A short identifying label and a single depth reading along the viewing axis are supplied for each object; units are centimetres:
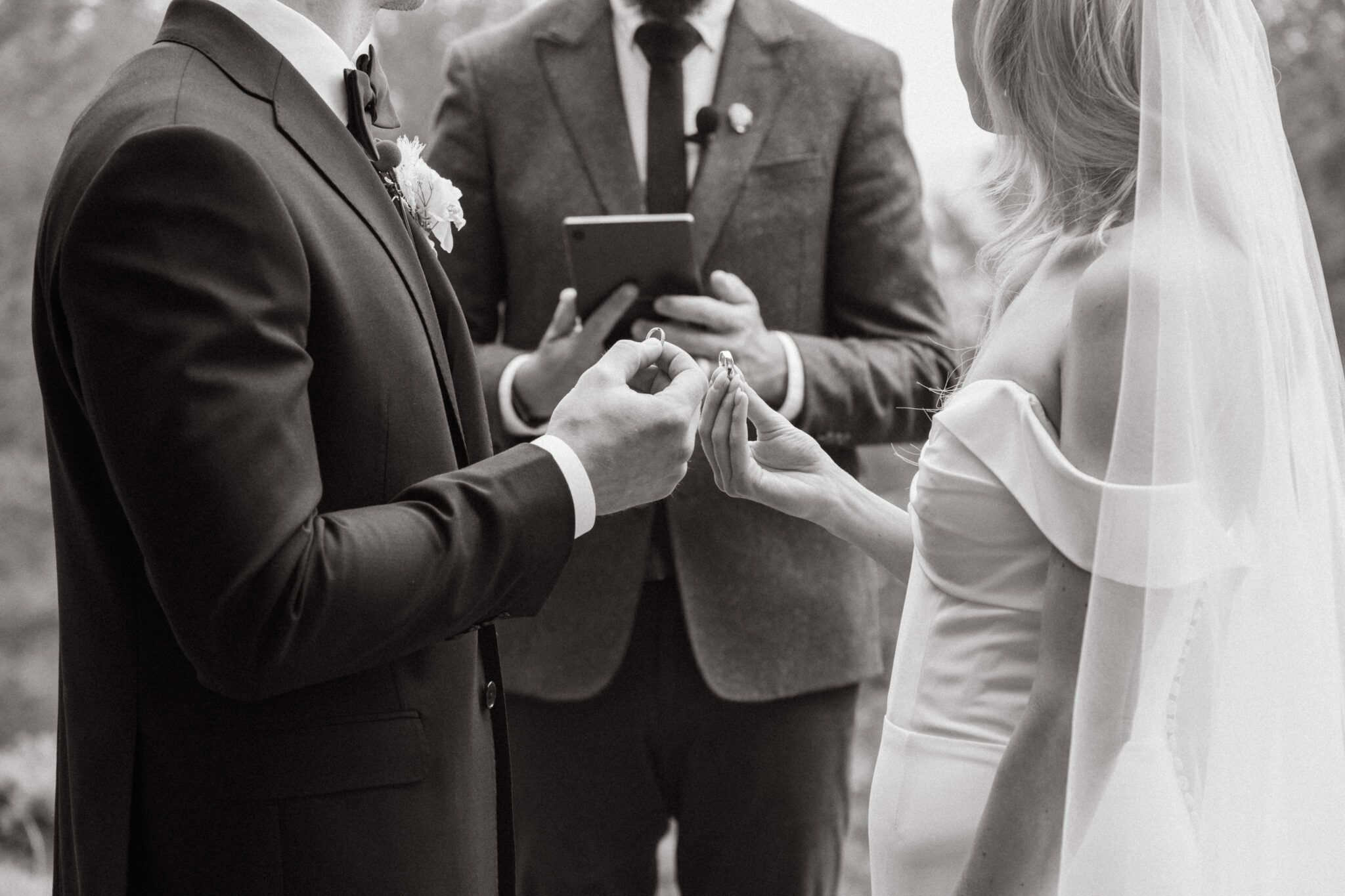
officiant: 271
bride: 162
